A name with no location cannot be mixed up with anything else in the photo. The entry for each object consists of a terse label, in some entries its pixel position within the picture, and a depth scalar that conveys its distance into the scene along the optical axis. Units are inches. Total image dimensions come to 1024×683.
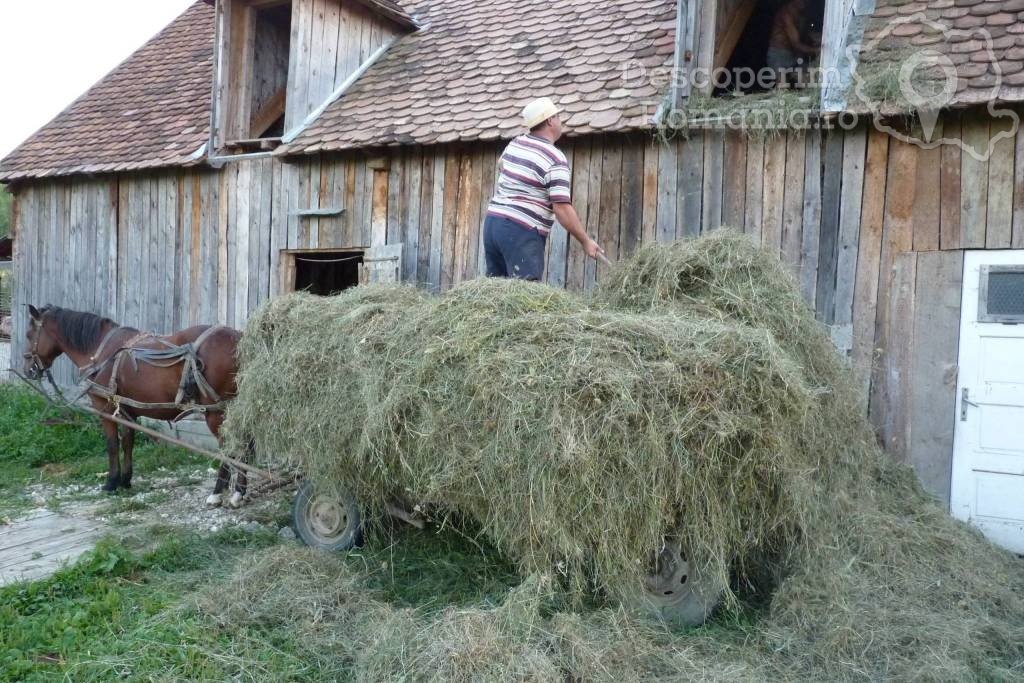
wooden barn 211.9
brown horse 247.4
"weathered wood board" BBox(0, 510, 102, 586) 193.8
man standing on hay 205.2
